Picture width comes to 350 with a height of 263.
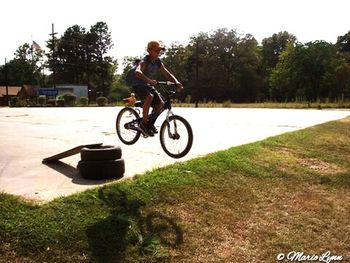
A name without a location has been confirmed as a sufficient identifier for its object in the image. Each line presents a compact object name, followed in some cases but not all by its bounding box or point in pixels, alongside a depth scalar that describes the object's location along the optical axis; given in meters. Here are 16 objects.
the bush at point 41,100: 51.72
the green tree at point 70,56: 96.56
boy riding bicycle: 7.18
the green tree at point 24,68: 111.44
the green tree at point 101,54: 97.31
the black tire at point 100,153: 7.26
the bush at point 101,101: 50.94
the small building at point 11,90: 89.70
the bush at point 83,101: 52.53
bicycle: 7.46
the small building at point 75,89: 68.25
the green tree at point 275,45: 93.25
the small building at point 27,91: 80.62
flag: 62.28
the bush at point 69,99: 52.53
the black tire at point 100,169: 7.21
